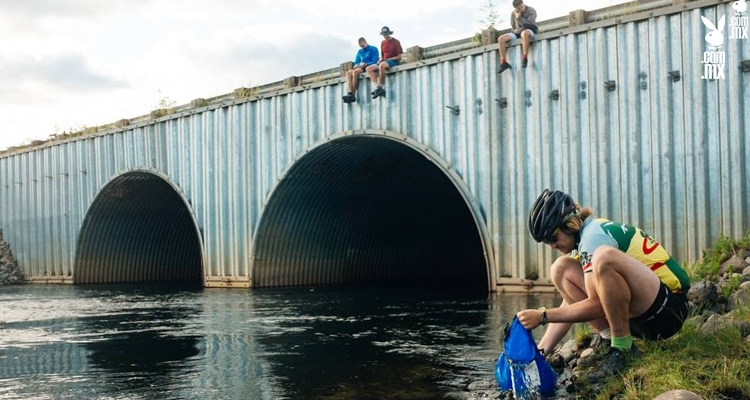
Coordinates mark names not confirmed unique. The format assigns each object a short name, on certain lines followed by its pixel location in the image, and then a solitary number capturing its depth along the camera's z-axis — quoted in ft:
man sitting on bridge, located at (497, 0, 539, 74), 46.80
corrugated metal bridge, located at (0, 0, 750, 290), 40.34
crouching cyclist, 17.46
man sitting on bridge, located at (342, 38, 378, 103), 56.59
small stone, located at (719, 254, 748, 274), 31.97
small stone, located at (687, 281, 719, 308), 24.24
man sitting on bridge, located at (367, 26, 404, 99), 55.01
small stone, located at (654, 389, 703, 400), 15.08
